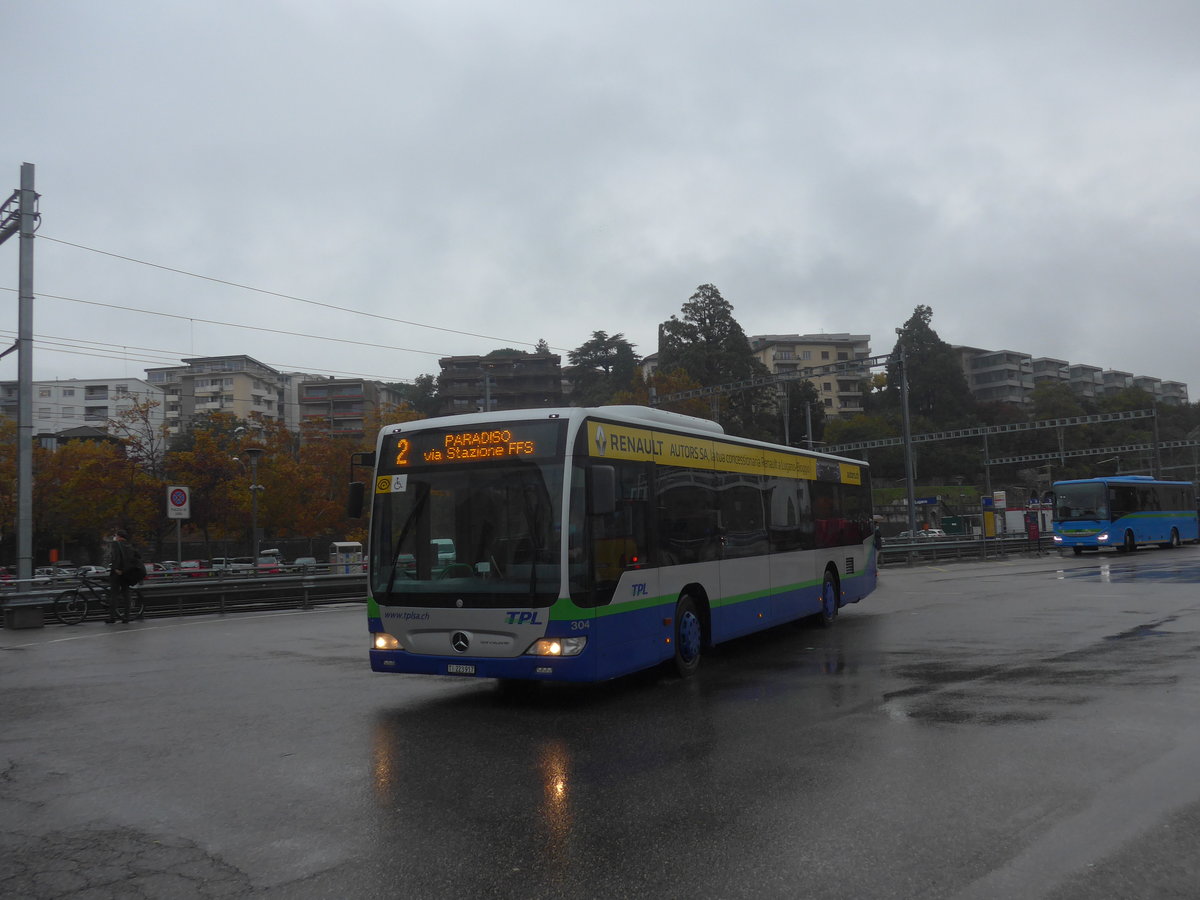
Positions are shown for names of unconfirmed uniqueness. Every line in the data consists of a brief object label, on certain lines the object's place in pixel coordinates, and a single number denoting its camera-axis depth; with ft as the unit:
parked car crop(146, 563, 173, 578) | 96.77
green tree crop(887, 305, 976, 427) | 325.62
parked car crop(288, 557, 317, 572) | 107.45
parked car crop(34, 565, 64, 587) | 65.98
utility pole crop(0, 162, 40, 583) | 65.72
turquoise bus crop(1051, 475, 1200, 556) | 132.46
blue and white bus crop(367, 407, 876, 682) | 29.78
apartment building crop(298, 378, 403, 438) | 394.32
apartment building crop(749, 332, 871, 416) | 387.55
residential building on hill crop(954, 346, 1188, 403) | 434.30
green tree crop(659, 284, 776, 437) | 251.80
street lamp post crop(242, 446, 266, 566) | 121.37
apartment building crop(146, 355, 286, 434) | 358.43
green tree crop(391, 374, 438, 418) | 382.22
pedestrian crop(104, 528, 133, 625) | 63.21
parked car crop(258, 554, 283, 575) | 110.80
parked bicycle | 66.13
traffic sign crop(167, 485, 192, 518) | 76.38
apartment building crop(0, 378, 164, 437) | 364.17
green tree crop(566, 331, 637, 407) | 327.88
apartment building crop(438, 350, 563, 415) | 335.88
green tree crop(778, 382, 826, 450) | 279.30
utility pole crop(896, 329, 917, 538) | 122.54
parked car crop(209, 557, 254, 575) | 169.58
